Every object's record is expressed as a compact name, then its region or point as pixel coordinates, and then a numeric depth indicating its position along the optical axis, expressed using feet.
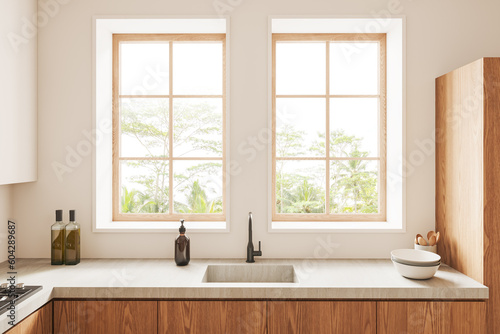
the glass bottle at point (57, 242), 6.58
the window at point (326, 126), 7.75
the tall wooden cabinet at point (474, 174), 5.43
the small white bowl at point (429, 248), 6.45
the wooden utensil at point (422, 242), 6.50
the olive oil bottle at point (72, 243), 6.57
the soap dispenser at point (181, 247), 6.46
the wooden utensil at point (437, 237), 6.44
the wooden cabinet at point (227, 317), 5.33
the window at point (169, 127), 7.79
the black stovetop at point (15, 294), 4.54
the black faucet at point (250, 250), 6.70
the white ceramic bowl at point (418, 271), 5.53
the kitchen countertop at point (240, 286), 5.29
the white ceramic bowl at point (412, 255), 5.79
